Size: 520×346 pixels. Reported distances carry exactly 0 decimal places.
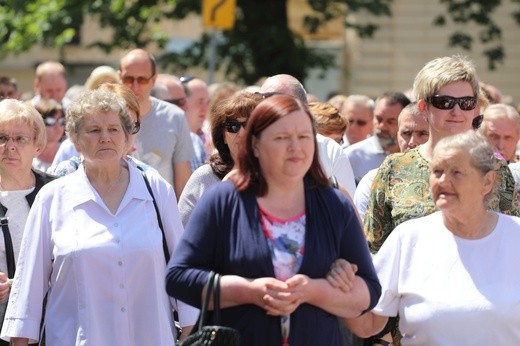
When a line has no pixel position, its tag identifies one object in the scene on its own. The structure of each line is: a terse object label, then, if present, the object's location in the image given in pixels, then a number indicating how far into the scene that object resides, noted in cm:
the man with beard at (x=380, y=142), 2119
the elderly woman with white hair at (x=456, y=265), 1063
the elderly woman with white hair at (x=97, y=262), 1222
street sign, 3291
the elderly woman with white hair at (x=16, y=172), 1371
